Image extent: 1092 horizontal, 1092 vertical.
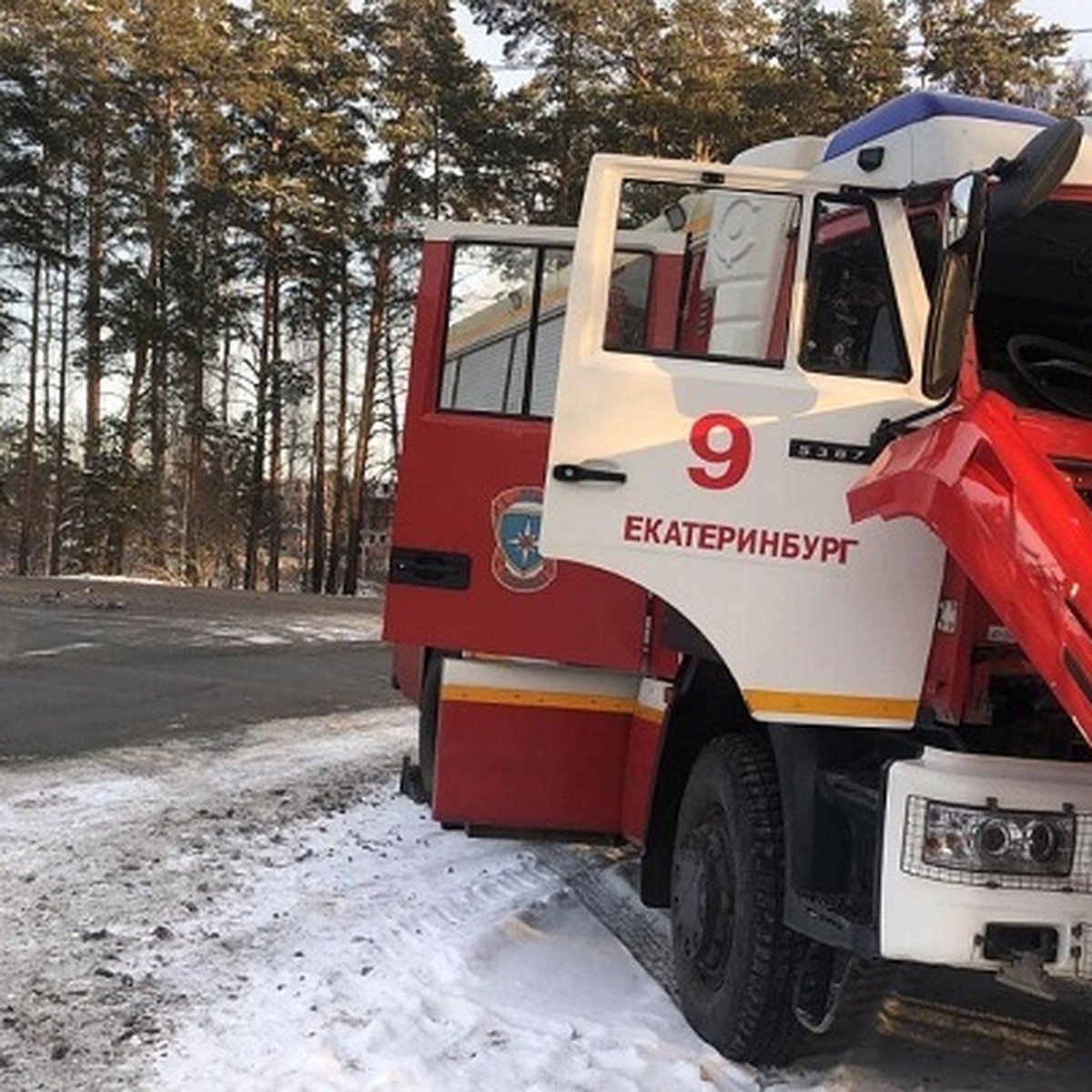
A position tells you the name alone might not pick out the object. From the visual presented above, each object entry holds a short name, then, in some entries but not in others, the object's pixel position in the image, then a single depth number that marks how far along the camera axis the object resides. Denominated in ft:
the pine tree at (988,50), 86.94
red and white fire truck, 10.77
